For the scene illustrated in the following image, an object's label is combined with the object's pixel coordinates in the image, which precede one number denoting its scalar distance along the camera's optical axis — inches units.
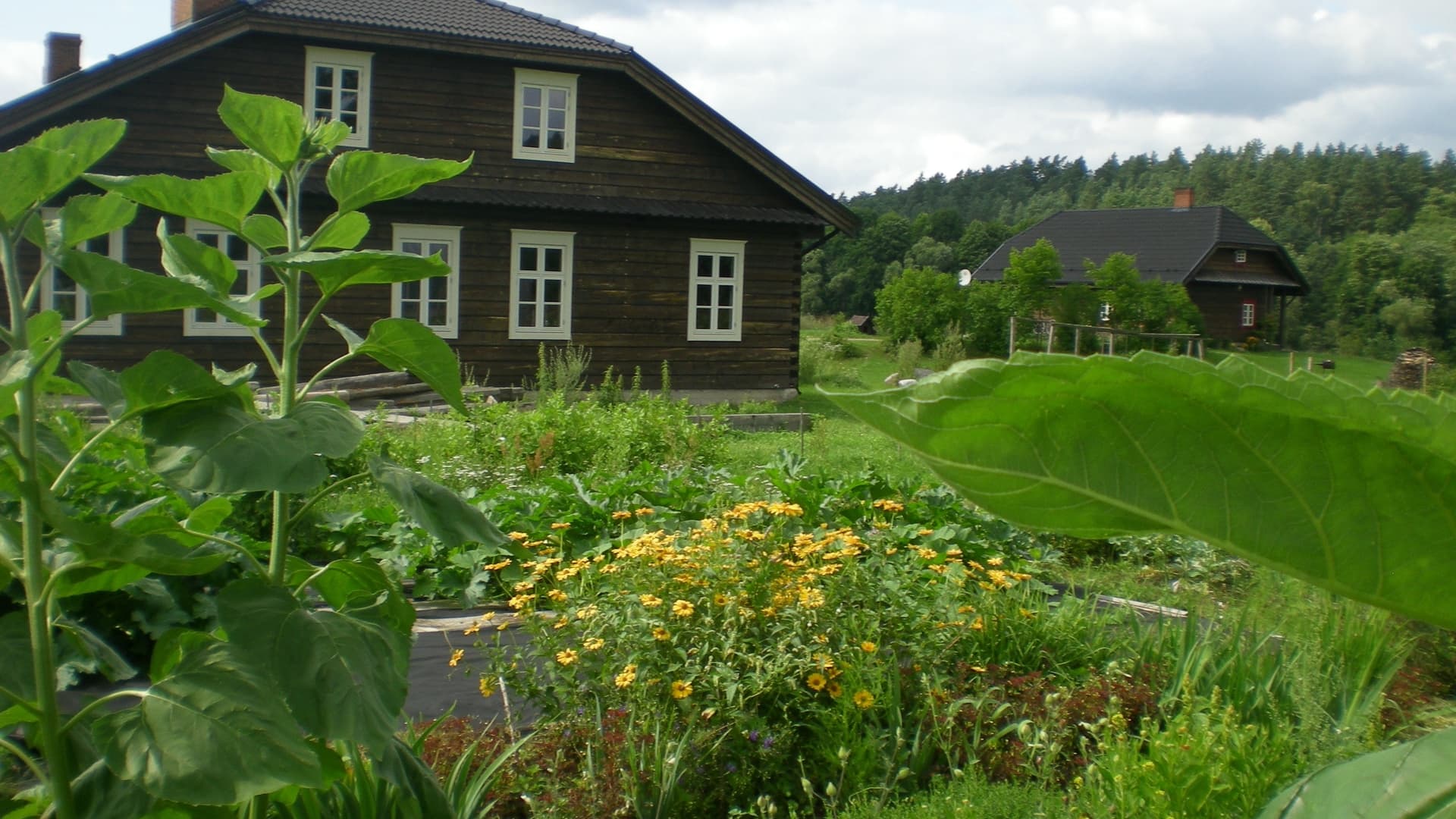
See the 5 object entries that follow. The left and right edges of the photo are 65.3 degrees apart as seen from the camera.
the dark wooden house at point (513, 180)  606.5
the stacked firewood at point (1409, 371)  641.0
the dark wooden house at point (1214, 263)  1812.3
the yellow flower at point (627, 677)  144.6
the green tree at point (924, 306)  1300.4
